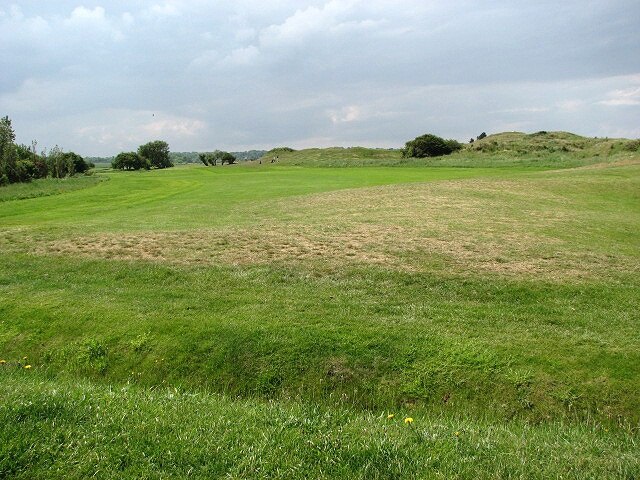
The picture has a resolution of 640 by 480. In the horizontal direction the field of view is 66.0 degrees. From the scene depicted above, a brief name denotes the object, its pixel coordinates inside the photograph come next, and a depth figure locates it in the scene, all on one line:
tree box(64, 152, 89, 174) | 120.94
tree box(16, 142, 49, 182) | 91.96
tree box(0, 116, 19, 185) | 70.12
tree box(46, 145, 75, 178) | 101.38
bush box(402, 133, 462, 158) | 119.81
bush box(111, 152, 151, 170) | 152.25
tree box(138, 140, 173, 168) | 174.62
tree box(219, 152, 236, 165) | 179.88
